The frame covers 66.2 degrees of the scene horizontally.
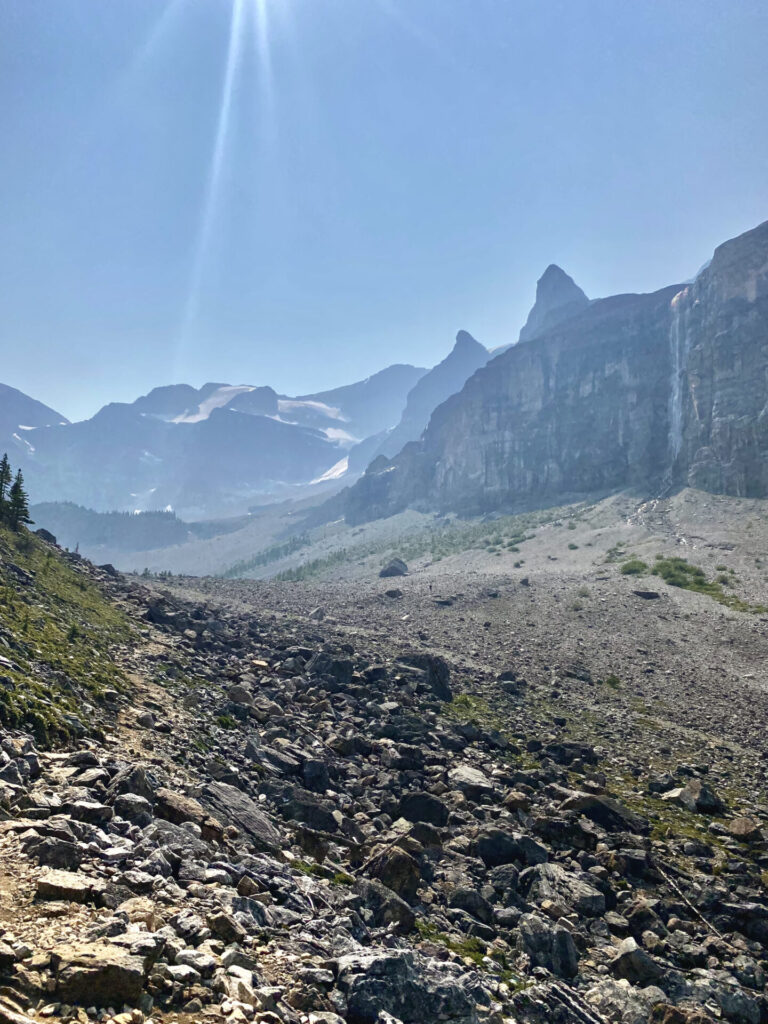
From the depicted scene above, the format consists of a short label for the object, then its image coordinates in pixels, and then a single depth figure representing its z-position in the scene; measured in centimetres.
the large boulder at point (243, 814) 1159
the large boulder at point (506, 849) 1414
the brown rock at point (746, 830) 1802
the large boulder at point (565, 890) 1270
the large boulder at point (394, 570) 11606
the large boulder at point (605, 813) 1731
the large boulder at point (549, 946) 1071
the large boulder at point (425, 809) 1533
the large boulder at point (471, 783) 1781
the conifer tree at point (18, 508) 3431
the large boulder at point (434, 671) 3111
